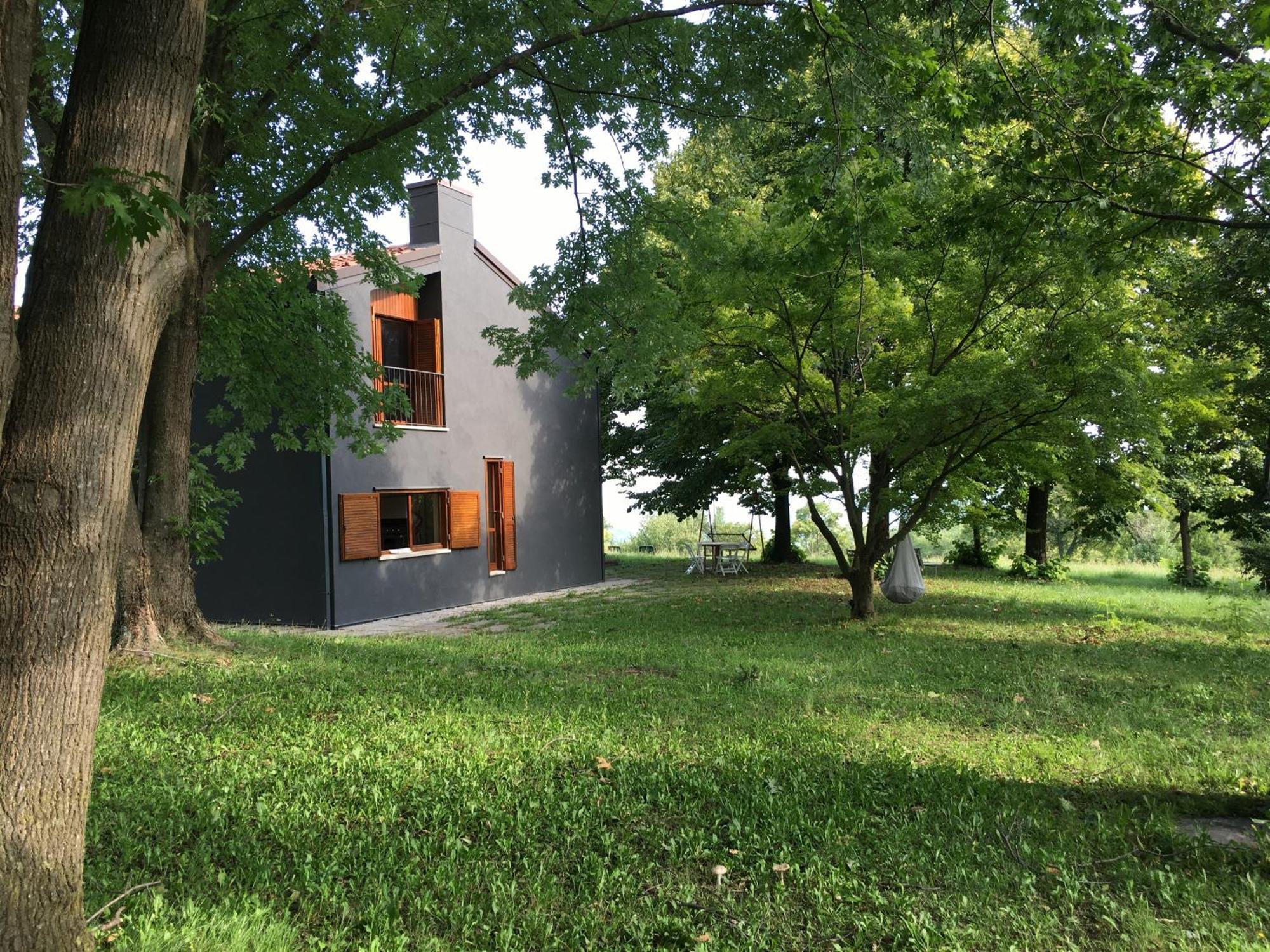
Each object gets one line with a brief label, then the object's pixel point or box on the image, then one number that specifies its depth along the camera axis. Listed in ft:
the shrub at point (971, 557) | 75.10
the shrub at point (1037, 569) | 64.08
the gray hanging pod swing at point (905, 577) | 42.83
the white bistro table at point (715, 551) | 67.67
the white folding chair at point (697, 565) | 68.64
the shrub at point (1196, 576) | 65.72
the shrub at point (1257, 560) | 52.85
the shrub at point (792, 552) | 76.74
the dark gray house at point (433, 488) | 41.27
